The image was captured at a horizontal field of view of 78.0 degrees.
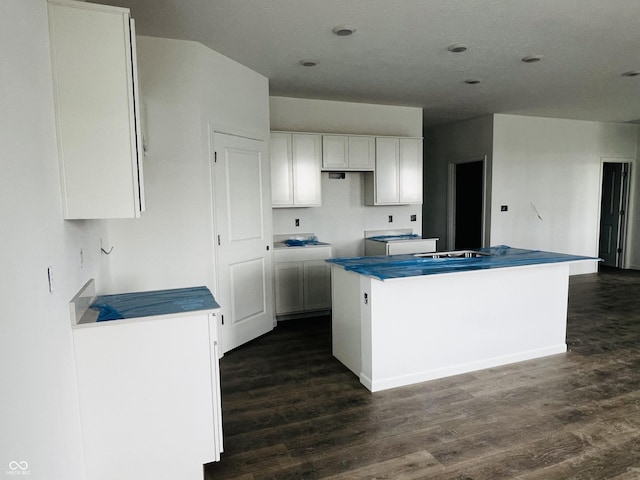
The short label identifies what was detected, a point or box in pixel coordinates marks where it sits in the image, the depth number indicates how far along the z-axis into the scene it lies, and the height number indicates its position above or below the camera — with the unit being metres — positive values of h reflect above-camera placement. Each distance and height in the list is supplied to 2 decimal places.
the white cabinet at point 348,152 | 4.94 +0.65
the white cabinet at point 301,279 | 4.64 -0.89
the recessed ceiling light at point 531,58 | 3.74 +1.37
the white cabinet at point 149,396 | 1.81 -0.89
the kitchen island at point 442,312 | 2.92 -0.89
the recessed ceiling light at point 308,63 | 3.80 +1.37
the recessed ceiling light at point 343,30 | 3.08 +1.37
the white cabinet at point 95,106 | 1.72 +0.45
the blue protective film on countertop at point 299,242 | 4.81 -0.47
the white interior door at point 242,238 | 3.67 -0.32
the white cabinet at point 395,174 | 5.26 +0.39
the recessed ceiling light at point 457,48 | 3.45 +1.36
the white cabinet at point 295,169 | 4.67 +0.43
